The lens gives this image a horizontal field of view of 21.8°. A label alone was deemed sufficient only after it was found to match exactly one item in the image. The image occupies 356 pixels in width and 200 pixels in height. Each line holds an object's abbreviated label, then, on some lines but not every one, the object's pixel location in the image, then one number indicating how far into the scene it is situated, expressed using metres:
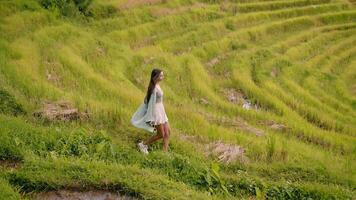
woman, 15.48
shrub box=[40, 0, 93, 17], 29.03
